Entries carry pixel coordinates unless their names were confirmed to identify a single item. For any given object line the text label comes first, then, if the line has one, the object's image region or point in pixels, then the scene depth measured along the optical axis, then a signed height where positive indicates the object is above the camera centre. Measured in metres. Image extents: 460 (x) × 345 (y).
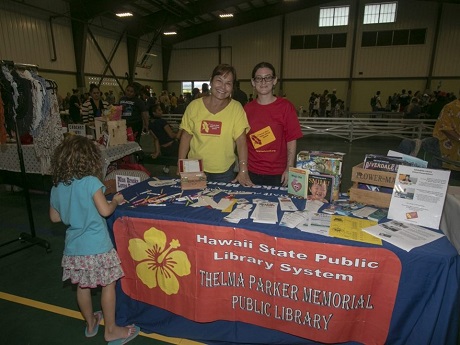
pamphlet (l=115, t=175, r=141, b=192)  2.43 -0.61
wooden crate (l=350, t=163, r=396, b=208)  1.77 -0.44
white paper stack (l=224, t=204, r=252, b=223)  1.71 -0.62
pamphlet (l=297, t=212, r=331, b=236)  1.55 -0.62
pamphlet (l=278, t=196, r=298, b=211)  1.85 -0.60
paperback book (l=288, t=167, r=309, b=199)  1.99 -0.49
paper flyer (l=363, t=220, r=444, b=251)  1.43 -0.62
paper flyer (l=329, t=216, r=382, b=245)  1.48 -0.62
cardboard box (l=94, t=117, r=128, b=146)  3.93 -0.30
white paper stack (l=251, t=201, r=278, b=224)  1.68 -0.61
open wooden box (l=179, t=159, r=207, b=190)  2.21 -0.49
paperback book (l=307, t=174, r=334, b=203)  1.94 -0.51
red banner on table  1.50 -0.94
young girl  1.61 -0.62
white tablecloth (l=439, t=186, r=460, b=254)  1.94 -0.72
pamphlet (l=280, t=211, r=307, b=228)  1.64 -0.62
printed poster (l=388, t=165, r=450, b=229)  1.55 -0.45
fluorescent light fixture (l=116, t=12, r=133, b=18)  12.82 +3.93
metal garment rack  2.90 -1.36
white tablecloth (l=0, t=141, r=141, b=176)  3.97 -0.69
